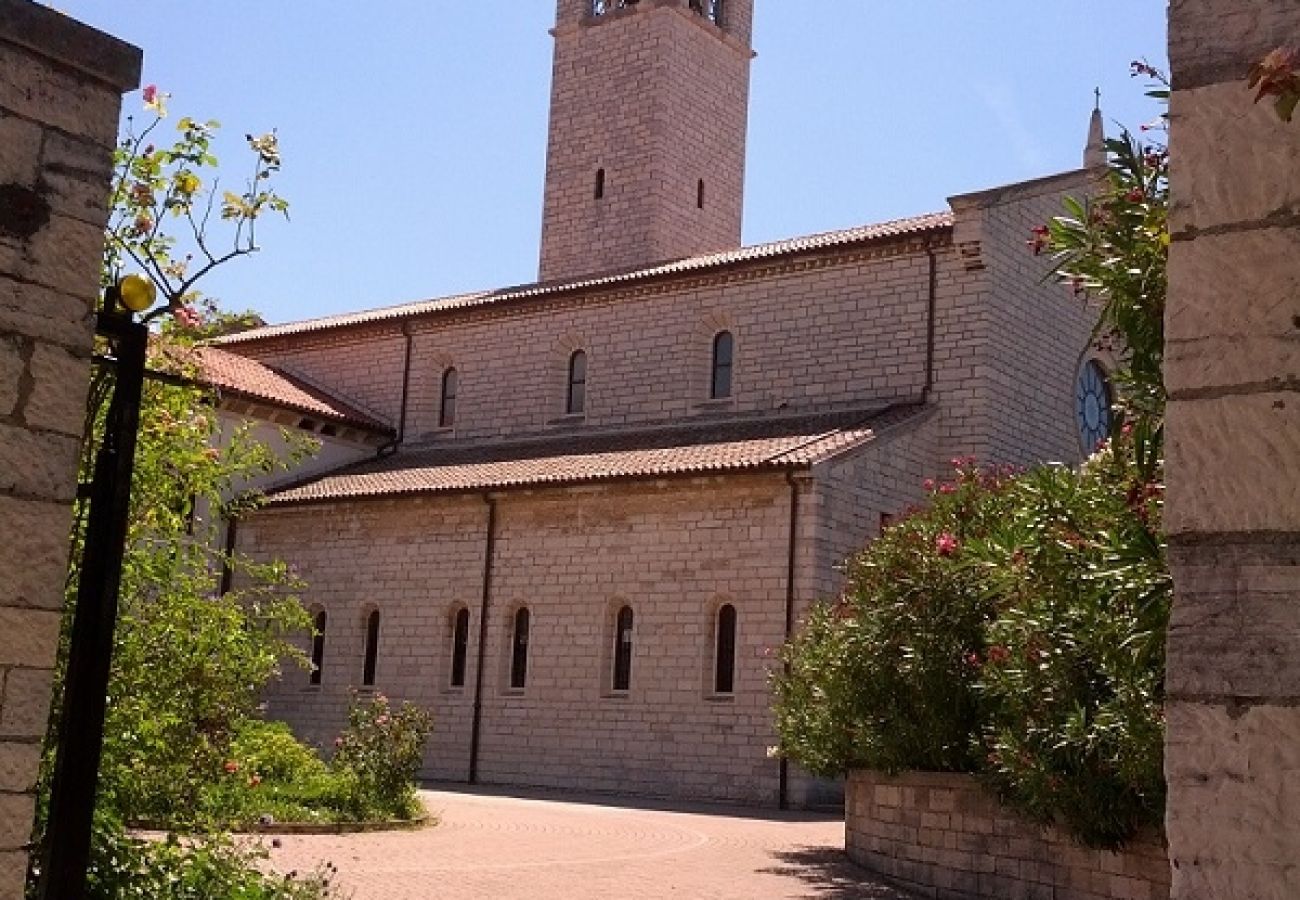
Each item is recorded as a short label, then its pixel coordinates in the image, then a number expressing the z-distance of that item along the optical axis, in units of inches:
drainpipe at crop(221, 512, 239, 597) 1125.1
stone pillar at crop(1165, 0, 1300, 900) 122.4
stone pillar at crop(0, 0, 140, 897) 175.8
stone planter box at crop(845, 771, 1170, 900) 416.5
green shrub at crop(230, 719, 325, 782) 690.2
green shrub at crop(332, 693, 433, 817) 666.8
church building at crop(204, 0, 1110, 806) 880.3
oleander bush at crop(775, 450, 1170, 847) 298.5
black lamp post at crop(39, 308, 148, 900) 188.7
